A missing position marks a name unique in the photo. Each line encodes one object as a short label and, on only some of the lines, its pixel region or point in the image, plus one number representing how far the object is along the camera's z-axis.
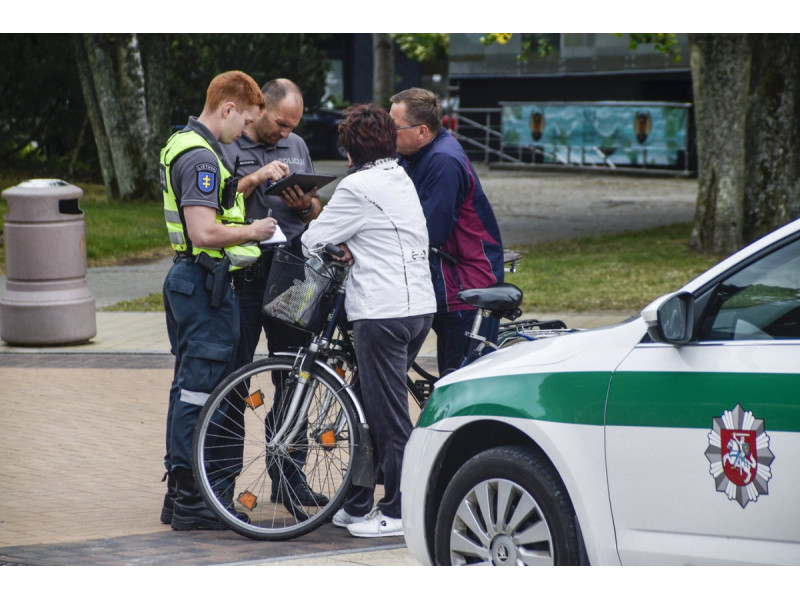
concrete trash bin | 19.98
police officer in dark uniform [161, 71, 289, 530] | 10.27
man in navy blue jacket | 10.75
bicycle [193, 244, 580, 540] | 10.14
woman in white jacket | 9.96
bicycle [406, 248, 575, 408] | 10.00
